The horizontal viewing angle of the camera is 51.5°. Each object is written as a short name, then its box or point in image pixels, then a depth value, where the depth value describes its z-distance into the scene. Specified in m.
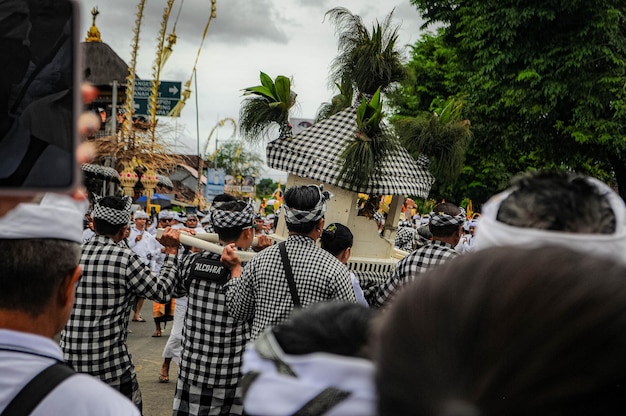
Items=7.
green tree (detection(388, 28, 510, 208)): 19.19
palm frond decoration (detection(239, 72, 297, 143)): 5.03
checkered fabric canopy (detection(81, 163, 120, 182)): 12.79
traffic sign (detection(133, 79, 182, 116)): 21.50
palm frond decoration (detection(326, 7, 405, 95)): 5.28
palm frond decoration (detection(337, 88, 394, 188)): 4.68
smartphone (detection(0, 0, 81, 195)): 1.07
